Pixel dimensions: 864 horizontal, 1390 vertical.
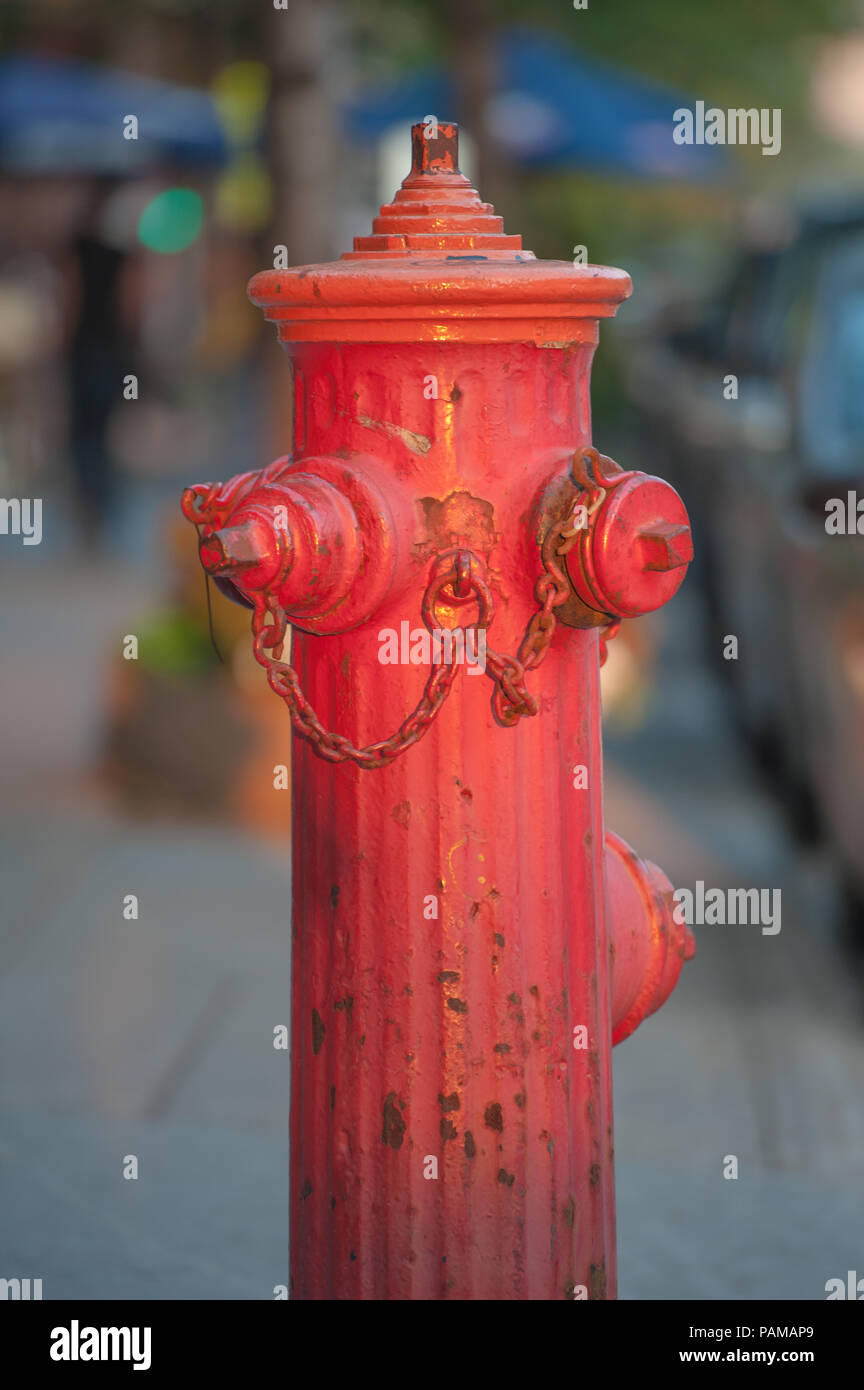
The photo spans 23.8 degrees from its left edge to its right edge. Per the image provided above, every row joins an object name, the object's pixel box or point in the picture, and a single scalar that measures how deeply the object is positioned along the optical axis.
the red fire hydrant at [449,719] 2.42
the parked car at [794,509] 5.67
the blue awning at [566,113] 19.38
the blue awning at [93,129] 18.66
